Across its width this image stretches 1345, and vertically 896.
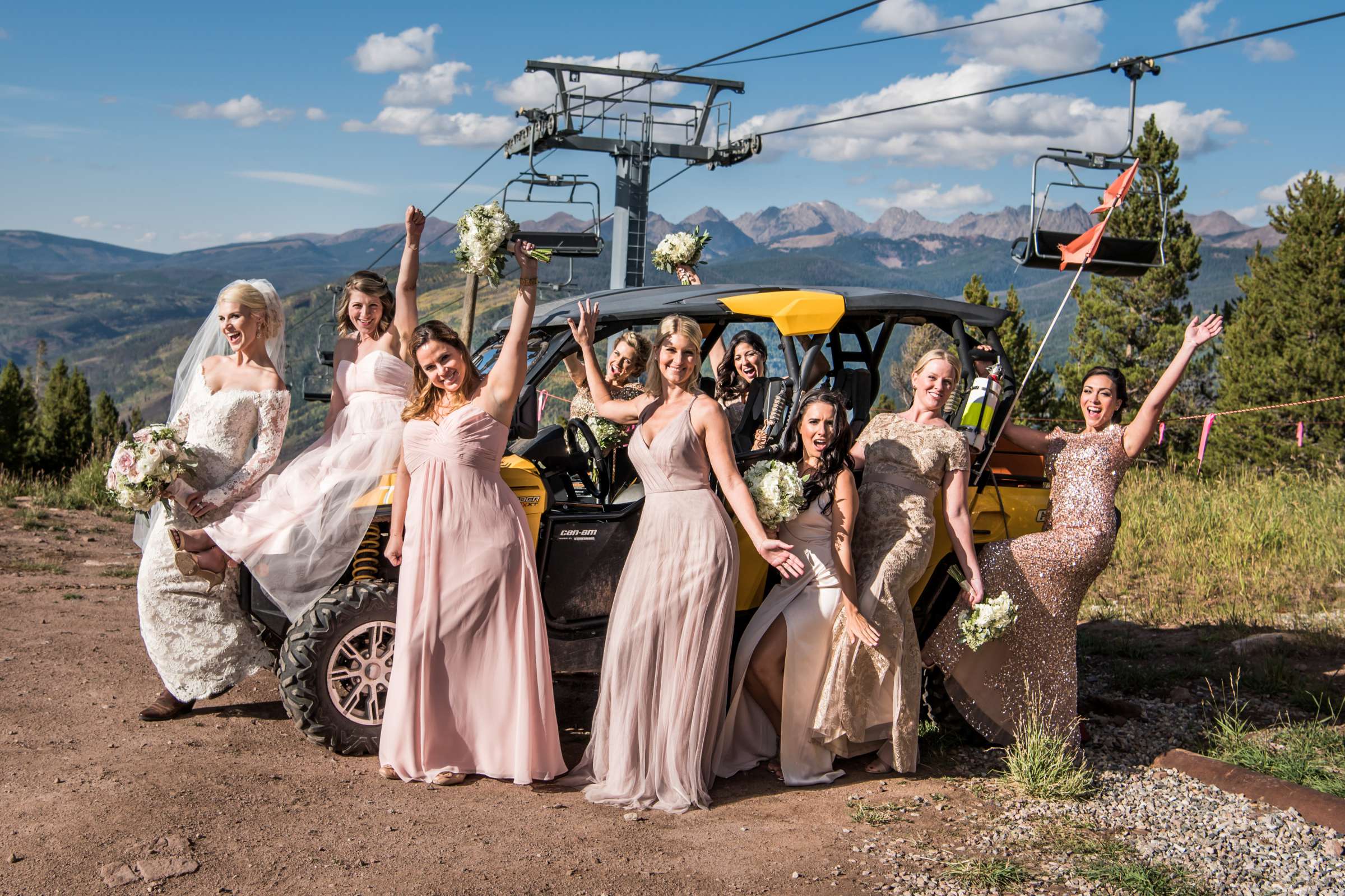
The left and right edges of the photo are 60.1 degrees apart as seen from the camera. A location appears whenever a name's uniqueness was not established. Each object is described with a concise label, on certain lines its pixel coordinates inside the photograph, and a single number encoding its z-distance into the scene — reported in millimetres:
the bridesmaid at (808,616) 5594
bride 5914
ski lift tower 28672
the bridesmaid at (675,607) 5250
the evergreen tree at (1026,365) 28188
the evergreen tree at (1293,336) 25078
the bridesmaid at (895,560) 5621
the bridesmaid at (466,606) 5258
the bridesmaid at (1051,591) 6043
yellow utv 5543
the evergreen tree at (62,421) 32781
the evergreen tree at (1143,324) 30344
